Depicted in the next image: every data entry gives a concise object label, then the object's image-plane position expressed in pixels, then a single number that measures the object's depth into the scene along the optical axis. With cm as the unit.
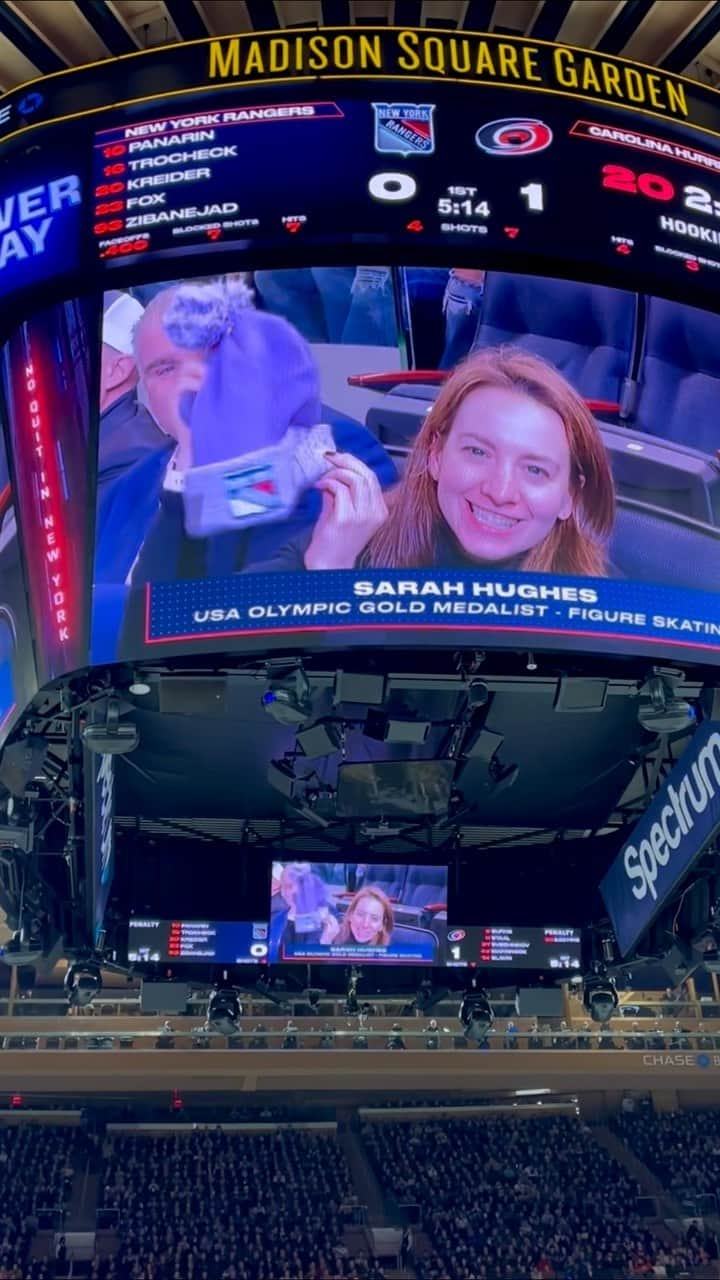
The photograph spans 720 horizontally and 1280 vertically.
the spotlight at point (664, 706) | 809
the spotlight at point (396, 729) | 876
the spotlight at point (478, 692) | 831
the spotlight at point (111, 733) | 820
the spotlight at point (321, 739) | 899
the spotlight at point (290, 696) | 798
